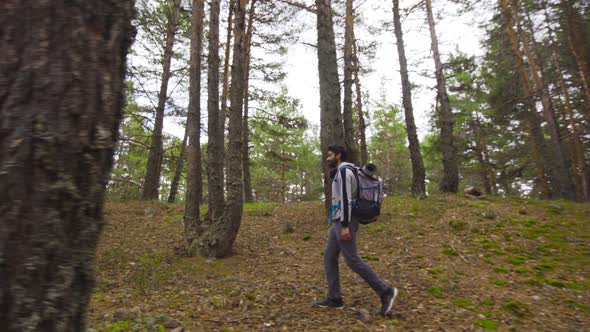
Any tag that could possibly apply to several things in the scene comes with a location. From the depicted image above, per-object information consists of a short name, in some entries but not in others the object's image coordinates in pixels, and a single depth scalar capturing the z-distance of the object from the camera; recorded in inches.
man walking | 160.9
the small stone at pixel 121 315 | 143.7
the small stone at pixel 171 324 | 141.3
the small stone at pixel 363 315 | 156.6
